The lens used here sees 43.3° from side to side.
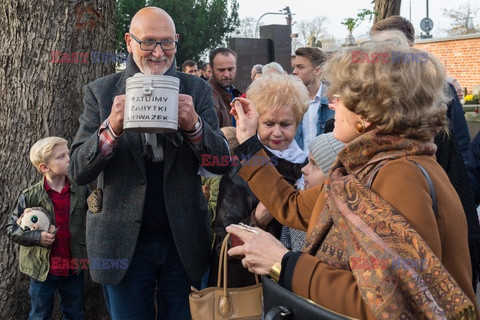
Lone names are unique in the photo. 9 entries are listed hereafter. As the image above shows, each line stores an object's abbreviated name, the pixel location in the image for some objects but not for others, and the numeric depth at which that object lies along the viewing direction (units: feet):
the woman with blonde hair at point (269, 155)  9.04
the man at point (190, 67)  33.30
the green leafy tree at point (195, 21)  91.20
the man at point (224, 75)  22.85
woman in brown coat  4.91
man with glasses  8.54
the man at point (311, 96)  16.85
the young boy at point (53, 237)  13.01
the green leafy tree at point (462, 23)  133.76
